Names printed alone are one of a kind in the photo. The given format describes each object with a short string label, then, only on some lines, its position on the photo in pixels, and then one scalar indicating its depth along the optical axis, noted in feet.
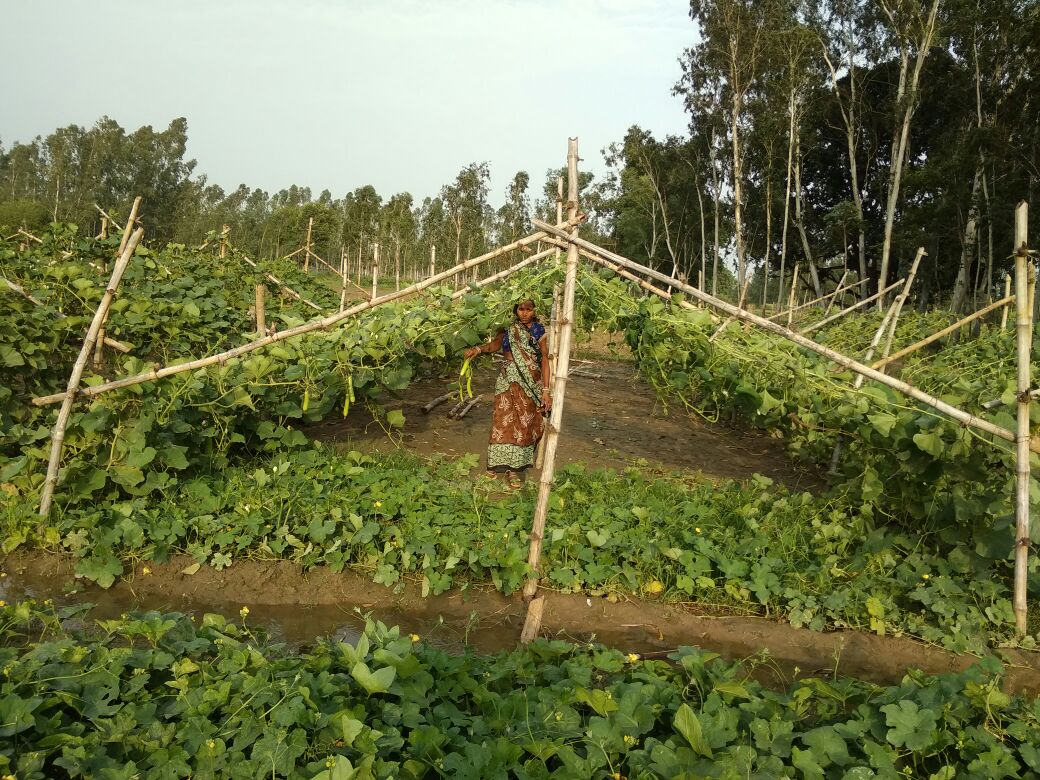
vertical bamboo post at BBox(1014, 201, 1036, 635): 13.14
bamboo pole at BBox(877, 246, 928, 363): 19.89
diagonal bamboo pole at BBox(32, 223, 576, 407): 15.76
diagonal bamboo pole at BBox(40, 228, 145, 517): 15.71
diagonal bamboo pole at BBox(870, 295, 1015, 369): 16.51
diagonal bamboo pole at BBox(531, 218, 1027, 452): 13.32
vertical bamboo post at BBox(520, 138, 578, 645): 13.84
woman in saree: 19.31
